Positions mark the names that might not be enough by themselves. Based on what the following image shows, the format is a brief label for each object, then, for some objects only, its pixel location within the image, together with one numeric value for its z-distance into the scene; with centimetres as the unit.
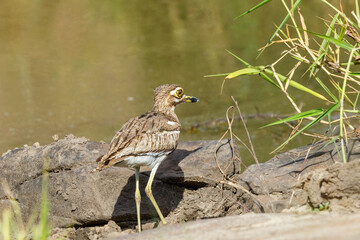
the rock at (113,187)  1112
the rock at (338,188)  880
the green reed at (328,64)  959
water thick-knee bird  1021
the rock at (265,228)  704
